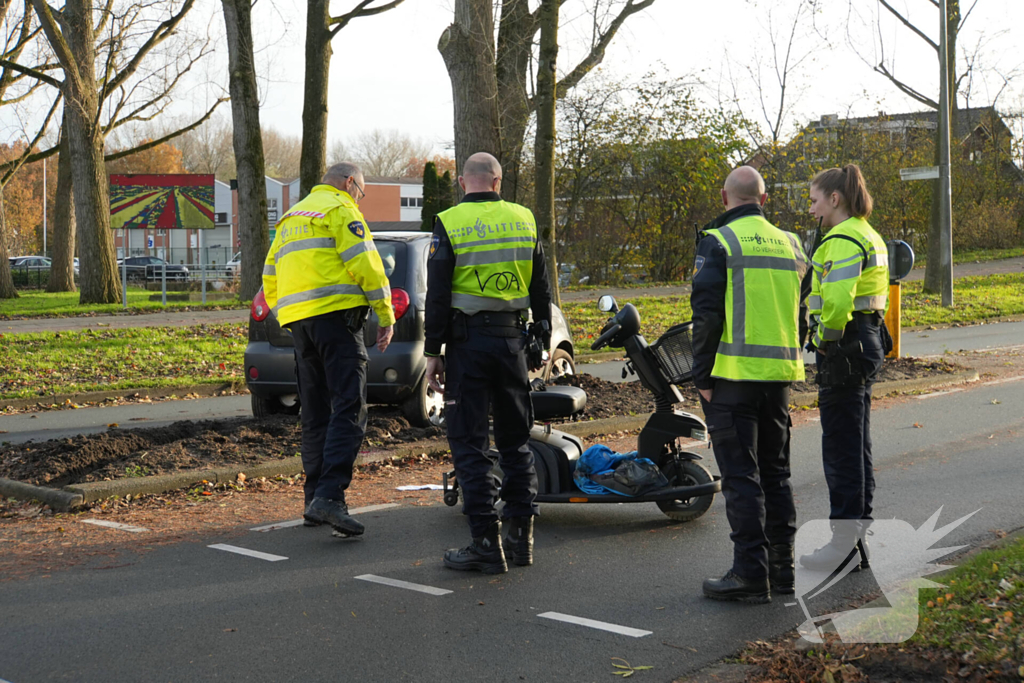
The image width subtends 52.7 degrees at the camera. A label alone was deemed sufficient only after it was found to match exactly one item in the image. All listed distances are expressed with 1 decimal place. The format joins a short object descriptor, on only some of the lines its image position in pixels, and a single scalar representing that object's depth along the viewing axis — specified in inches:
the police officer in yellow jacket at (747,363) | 183.5
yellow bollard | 511.5
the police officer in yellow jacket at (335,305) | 230.7
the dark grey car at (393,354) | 341.4
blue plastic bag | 235.6
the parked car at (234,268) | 1549.5
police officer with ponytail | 201.3
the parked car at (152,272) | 1727.4
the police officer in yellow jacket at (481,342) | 202.4
